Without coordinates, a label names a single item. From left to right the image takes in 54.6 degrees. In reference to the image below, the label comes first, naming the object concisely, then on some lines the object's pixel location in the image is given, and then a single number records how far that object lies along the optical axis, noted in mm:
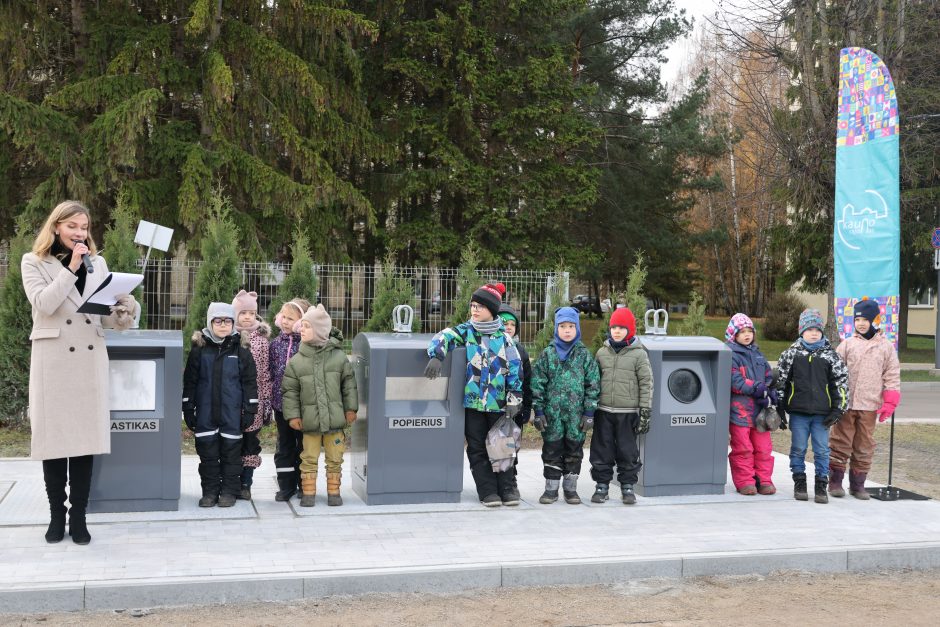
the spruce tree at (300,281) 13367
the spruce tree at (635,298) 13406
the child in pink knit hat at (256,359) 6887
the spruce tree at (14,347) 10523
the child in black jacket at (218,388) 6625
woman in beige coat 5473
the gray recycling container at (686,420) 7520
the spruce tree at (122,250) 11820
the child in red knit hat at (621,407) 7176
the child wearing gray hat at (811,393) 7426
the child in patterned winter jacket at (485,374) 6938
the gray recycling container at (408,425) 6902
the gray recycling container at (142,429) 6418
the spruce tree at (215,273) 11805
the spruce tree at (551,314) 13695
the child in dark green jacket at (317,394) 6711
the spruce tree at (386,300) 13914
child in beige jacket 7621
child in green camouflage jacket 7105
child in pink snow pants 7645
